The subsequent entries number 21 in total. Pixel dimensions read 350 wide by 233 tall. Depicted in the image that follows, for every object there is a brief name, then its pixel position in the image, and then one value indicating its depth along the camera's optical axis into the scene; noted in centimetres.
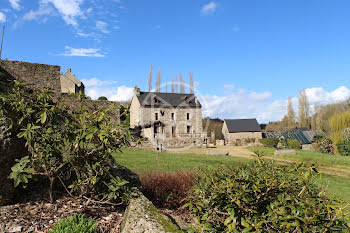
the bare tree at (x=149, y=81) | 5958
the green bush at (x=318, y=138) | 2900
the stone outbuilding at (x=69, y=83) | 3784
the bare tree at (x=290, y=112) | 6419
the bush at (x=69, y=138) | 393
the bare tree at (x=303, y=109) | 6123
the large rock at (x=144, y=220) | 343
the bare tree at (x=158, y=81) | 6098
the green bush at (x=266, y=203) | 244
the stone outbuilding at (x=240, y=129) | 4462
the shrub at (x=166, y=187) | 606
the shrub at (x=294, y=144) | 3069
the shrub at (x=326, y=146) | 2635
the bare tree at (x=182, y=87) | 5997
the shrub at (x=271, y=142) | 3234
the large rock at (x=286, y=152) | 2133
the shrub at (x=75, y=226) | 323
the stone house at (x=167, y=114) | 3888
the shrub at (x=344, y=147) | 2348
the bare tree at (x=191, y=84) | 5781
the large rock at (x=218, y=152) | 2156
